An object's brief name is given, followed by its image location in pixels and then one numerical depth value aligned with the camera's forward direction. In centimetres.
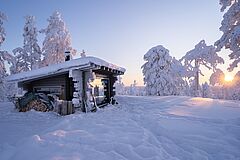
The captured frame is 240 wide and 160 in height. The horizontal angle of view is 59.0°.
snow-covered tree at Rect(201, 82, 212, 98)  4931
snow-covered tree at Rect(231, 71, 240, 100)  1470
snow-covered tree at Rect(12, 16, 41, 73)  3191
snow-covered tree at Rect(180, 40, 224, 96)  2878
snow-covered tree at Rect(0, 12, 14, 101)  2562
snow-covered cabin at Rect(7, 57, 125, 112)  1191
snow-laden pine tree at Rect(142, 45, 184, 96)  2880
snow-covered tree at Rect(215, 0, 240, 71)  1254
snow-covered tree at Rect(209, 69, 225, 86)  2228
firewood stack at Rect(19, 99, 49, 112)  1205
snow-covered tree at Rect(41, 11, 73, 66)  3145
